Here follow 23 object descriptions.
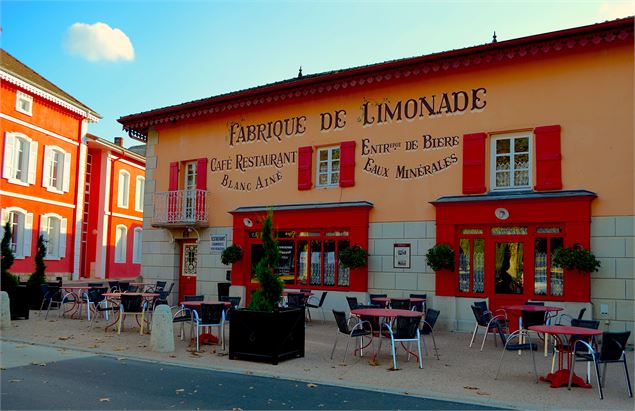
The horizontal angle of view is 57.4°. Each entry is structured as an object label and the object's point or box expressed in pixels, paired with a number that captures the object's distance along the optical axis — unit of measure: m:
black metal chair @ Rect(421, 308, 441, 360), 9.73
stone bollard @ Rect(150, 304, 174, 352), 9.77
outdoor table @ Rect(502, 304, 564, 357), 10.10
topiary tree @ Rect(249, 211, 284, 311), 9.23
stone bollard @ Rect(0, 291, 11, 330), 12.52
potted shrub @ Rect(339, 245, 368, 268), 14.32
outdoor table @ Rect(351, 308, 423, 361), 9.07
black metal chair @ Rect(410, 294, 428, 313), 12.93
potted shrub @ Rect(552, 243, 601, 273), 11.62
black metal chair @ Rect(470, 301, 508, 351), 10.55
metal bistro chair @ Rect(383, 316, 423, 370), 8.92
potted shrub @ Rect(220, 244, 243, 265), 16.62
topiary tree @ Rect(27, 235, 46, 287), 16.86
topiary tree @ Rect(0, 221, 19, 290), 14.38
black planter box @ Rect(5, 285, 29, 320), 14.02
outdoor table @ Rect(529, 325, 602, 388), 7.55
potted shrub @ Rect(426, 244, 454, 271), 13.21
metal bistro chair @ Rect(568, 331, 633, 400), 7.22
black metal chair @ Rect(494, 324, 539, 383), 8.16
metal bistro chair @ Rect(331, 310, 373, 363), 9.29
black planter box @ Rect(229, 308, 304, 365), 8.88
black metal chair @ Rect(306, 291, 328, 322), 14.24
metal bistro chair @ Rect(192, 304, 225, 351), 10.15
